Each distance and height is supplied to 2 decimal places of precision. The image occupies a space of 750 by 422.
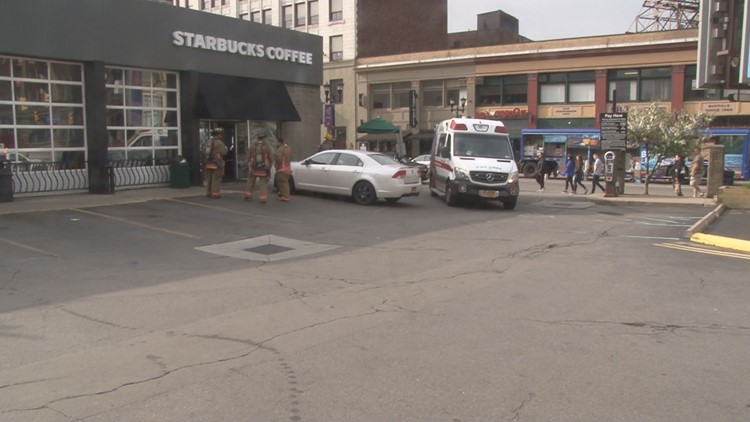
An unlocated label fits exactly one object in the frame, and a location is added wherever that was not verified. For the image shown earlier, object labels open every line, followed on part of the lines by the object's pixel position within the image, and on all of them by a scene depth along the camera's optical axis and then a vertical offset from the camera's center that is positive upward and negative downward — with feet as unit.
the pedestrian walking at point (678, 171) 73.19 -1.38
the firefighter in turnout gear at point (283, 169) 54.03 -1.11
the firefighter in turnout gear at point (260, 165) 53.06 -0.75
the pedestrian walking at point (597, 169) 75.20 -1.24
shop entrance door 67.62 +2.15
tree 72.08 +3.32
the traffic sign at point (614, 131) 68.69 +3.23
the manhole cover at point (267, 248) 33.27 -5.38
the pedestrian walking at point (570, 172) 77.92 -1.70
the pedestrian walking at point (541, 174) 80.90 -2.13
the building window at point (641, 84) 129.08 +16.43
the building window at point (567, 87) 136.15 +16.43
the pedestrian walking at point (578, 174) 78.89 -1.98
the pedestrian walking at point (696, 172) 70.69 -1.44
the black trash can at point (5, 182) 47.63 -2.18
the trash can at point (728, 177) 97.91 -2.76
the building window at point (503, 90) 143.95 +16.61
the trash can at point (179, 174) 61.21 -1.85
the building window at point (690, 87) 124.88 +15.23
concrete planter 59.76 -3.70
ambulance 55.26 -0.43
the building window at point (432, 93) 155.94 +16.78
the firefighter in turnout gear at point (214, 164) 53.98 -0.71
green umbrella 118.11 +5.95
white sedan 54.08 -1.73
